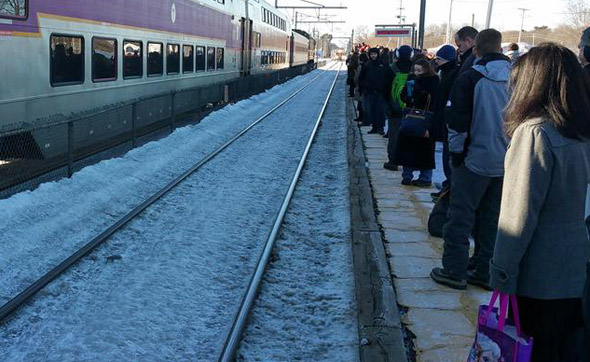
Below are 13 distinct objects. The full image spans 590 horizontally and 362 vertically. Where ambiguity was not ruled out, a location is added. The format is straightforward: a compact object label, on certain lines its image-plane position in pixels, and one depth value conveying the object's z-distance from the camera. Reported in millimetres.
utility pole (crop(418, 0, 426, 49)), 16234
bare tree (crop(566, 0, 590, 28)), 58344
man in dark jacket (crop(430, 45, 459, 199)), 5793
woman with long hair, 2332
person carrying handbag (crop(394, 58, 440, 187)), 7281
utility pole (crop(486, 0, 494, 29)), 17894
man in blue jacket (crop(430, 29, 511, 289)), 4340
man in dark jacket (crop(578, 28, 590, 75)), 4902
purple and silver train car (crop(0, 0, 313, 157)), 7473
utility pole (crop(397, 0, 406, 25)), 45344
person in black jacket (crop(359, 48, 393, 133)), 12531
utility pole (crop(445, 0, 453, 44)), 32000
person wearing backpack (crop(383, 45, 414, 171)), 8719
